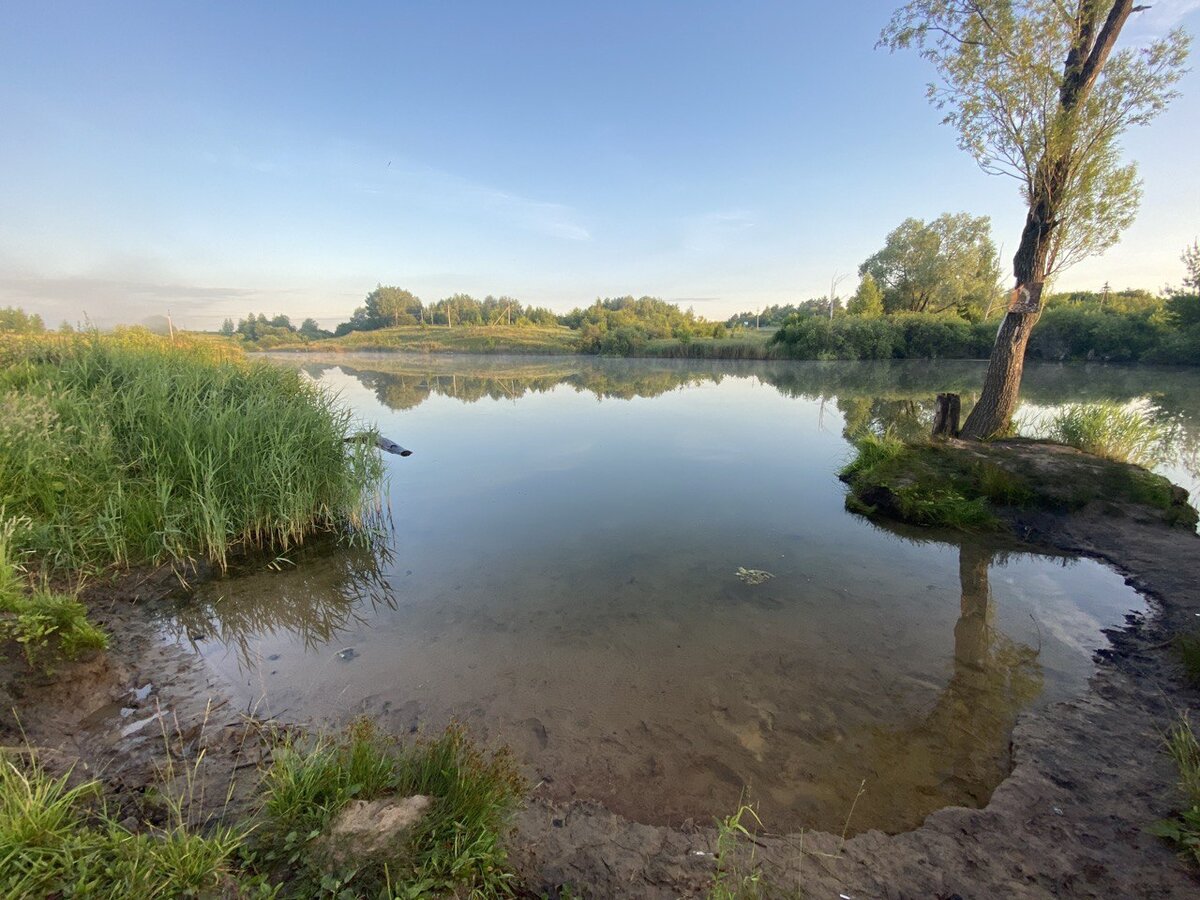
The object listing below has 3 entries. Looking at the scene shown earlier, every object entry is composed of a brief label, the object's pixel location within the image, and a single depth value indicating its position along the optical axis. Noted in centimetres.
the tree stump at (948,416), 947
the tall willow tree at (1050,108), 767
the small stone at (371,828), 183
